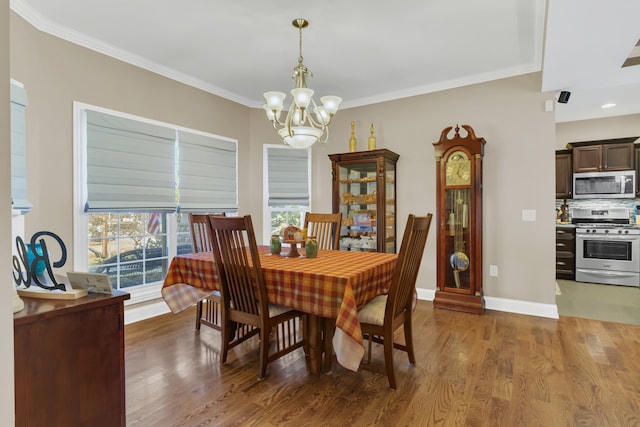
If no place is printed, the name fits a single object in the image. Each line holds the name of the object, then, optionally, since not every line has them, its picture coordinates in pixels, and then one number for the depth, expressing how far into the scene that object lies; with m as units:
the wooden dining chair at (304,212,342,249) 3.31
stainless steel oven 4.77
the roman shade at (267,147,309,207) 4.72
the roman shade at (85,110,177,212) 3.06
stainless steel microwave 4.93
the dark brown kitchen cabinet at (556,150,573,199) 5.37
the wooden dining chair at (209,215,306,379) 2.13
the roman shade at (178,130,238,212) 3.81
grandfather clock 3.60
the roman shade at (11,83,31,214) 2.03
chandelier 2.52
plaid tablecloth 1.91
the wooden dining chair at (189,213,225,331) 3.10
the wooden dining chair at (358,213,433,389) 2.00
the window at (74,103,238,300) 3.04
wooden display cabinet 4.06
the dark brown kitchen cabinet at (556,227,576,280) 5.18
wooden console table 1.06
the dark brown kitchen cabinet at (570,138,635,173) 4.95
